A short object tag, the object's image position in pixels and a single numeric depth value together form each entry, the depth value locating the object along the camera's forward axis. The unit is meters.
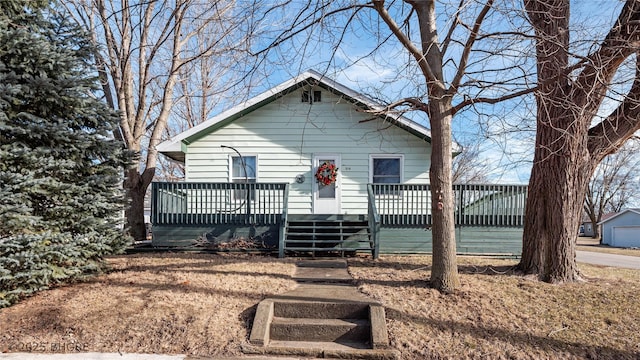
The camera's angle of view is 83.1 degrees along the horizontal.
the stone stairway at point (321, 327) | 4.05
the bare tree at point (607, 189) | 42.36
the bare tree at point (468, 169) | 29.44
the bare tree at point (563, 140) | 5.29
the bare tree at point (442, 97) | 5.21
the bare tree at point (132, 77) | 10.98
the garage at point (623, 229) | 33.03
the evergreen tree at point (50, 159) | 4.82
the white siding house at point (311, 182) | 8.52
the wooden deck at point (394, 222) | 8.48
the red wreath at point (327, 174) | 10.12
